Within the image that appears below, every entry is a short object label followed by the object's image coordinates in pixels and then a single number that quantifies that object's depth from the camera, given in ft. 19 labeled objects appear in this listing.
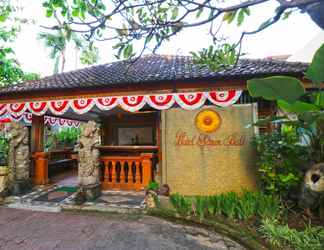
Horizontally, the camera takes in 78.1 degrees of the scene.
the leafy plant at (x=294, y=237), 7.97
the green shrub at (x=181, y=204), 11.82
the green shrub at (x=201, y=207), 11.23
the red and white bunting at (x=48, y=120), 19.89
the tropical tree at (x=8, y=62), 23.85
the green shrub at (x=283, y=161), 10.89
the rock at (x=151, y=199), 12.93
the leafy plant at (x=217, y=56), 7.37
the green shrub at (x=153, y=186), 13.34
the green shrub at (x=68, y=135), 35.27
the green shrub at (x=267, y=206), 10.11
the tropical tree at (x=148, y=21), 6.51
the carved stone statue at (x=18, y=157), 16.26
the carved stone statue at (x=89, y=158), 15.23
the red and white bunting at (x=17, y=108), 18.37
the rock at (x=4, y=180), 15.38
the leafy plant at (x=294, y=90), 5.34
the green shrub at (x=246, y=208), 10.55
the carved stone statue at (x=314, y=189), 9.01
